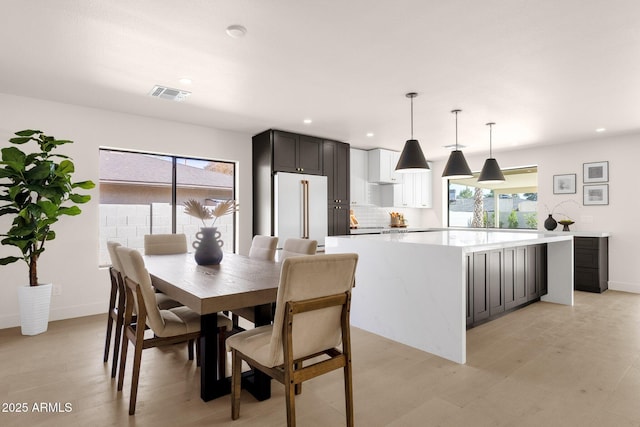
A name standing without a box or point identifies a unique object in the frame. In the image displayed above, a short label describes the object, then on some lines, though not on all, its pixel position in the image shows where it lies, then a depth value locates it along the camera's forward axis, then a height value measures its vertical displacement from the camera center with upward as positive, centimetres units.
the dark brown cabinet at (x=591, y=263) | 538 -80
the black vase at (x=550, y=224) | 605 -21
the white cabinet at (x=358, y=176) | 656 +68
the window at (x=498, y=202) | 685 +21
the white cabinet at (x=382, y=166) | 659 +86
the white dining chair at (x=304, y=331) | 167 -60
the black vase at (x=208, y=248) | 286 -29
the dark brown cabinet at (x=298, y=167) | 511 +69
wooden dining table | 180 -43
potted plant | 338 +7
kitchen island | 286 -65
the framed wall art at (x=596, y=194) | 570 +27
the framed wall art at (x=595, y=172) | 569 +64
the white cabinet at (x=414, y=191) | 712 +43
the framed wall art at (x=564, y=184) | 603 +48
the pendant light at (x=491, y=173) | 450 +49
